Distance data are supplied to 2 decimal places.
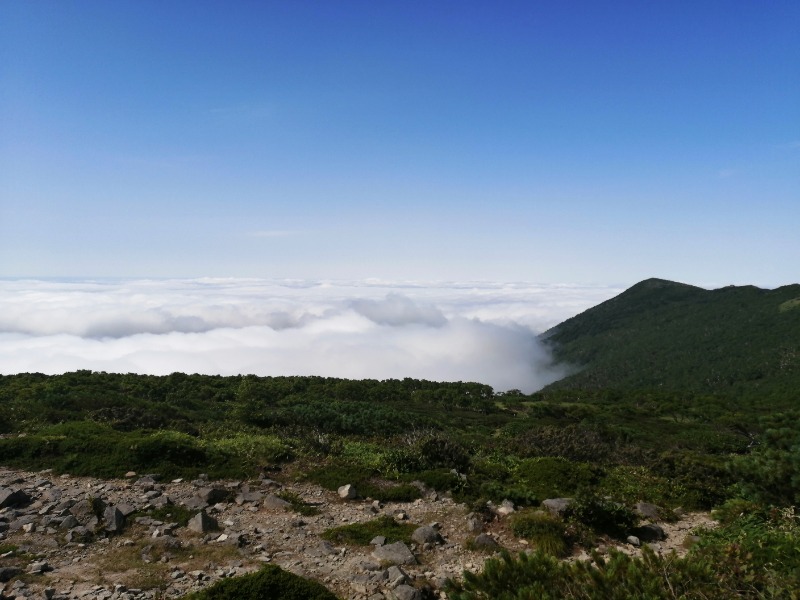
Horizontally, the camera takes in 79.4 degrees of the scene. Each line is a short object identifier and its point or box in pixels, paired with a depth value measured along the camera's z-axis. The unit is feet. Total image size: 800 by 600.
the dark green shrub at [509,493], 46.16
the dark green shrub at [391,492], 47.78
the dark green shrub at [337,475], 50.75
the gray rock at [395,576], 31.19
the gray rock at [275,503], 44.52
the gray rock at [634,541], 39.50
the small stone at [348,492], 47.83
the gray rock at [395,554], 34.50
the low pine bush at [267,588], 26.86
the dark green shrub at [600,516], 40.65
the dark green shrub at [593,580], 20.92
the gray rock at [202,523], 38.77
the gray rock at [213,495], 44.86
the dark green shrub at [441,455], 55.77
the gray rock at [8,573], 30.60
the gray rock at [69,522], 38.55
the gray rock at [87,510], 39.61
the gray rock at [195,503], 43.39
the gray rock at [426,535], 37.93
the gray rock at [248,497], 45.44
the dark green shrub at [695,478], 50.88
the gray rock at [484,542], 37.06
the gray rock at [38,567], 31.60
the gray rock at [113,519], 38.29
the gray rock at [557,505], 41.81
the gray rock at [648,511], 45.80
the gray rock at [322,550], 35.70
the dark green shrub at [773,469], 36.47
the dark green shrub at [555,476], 49.97
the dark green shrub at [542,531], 36.99
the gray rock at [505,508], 43.62
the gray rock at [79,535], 36.65
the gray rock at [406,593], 29.36
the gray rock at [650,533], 40.92
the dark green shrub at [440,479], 49.55
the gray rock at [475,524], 40.37
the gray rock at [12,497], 42.45
